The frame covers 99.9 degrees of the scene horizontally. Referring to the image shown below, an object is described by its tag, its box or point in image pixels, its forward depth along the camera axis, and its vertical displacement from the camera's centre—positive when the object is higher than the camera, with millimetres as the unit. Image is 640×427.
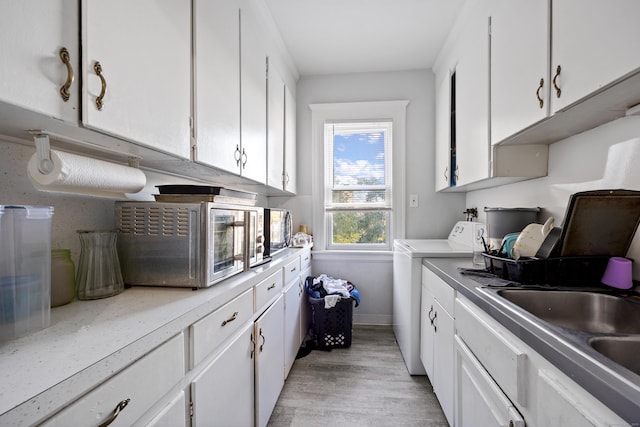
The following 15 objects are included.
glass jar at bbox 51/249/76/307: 794 -199
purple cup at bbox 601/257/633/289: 1007 -221
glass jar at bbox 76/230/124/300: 869 -180
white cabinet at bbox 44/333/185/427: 485 -378
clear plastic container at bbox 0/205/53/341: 589 -136
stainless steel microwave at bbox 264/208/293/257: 1697 -123
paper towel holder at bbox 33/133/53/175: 689 +151
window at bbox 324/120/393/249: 2924 +337
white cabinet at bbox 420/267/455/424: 1346 -708
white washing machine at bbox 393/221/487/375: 1903 -448
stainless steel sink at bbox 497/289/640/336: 931 -346
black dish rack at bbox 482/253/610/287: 1079 -226
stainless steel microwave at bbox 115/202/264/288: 1001 -115
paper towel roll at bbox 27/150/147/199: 690 +103
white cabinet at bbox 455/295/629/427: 553 -456
